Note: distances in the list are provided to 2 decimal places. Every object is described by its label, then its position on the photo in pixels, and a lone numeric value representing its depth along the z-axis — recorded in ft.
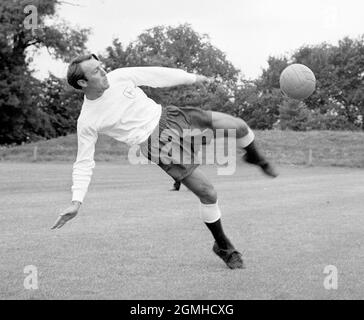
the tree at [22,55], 173.36
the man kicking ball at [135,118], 21.06
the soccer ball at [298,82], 24.17
